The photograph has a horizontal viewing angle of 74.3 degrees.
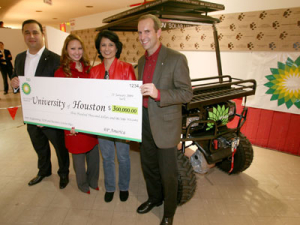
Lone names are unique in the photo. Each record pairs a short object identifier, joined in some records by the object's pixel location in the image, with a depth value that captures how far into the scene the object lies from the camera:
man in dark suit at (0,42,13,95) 8.16
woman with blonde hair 2.01
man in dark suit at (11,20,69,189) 2.19
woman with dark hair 1.87
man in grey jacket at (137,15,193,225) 1.48
